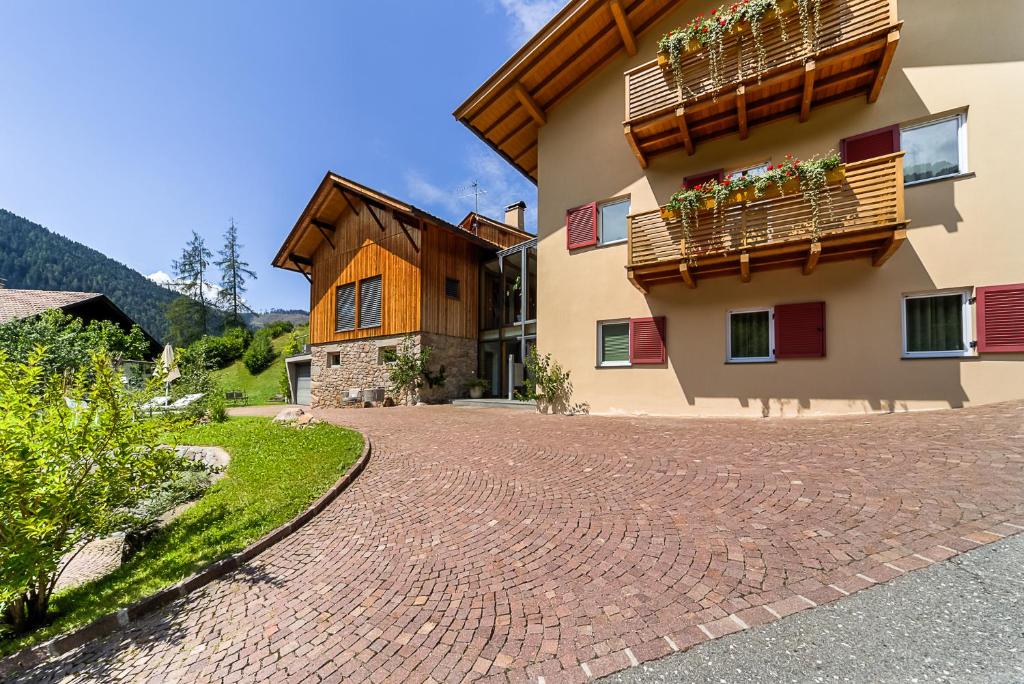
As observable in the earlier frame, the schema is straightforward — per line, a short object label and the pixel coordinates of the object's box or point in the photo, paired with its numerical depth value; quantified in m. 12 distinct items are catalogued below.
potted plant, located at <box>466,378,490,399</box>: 17.50
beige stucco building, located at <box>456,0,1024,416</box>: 7.35
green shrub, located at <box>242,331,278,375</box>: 32.75
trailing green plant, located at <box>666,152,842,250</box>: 7.69
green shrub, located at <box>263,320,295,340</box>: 38.69
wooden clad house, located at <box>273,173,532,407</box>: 16.75
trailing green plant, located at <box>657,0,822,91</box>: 8.16
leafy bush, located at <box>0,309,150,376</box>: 13.31
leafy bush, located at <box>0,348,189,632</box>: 3.25
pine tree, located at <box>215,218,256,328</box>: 47.91
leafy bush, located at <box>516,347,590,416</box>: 11.59
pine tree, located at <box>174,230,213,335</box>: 47.47
